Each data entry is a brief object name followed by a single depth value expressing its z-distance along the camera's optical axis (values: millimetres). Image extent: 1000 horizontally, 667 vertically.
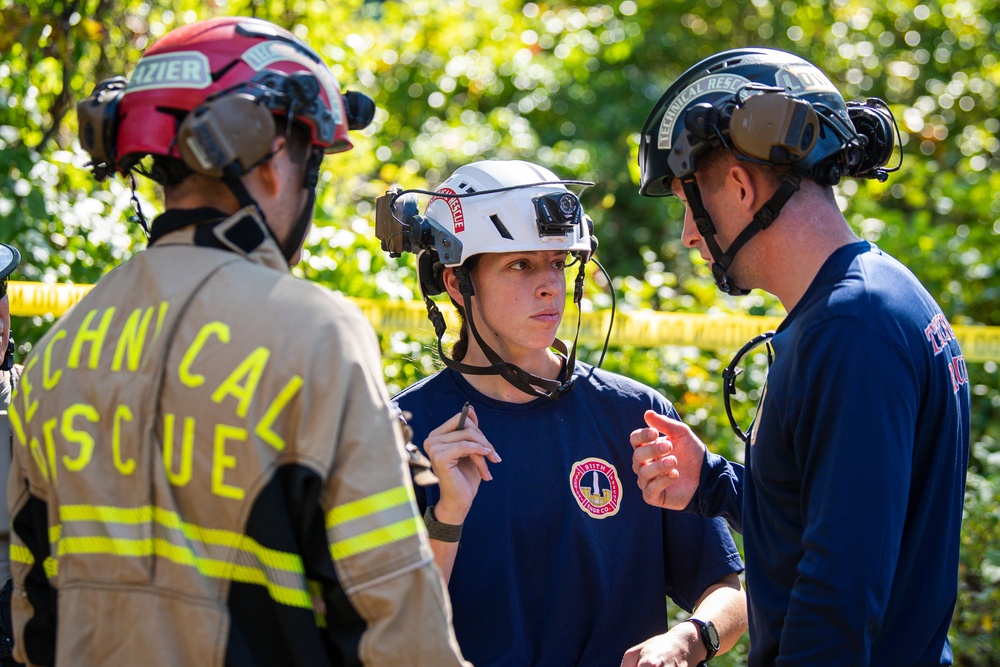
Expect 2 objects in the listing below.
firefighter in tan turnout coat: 3516
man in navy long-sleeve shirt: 4273
